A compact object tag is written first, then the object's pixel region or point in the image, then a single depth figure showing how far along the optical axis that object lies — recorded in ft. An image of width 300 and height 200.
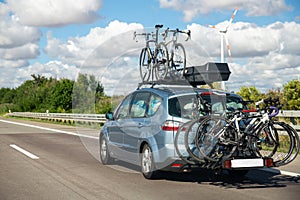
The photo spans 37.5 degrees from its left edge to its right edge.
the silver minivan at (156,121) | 24.97
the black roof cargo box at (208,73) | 28.48
